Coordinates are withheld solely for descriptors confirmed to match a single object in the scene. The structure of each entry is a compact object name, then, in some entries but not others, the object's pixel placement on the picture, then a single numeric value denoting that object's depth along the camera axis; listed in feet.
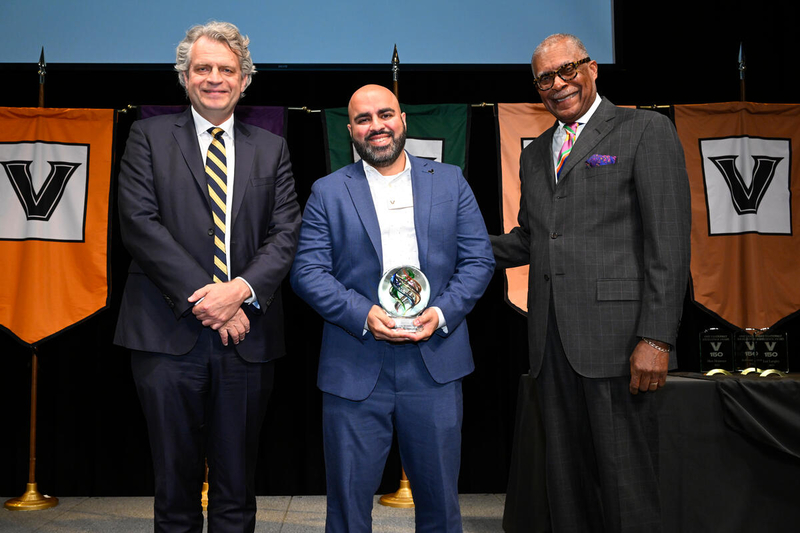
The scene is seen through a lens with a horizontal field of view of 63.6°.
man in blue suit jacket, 6.60
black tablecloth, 8.53
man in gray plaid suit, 6.51
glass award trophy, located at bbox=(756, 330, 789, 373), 9.15
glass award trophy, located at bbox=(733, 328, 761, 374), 9.17
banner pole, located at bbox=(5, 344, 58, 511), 12.82
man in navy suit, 6.48
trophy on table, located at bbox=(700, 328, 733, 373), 9.18
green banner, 13.39
